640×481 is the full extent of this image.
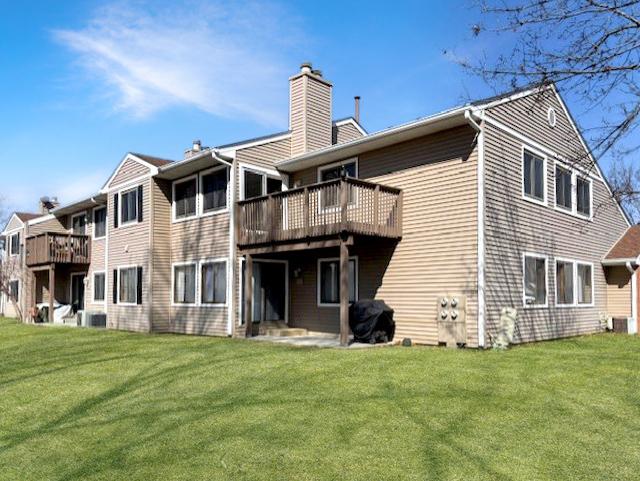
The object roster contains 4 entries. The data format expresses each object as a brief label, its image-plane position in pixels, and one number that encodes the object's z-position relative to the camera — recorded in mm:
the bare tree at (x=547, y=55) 5195
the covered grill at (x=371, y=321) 12961
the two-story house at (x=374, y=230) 12570
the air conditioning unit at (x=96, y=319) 21016
